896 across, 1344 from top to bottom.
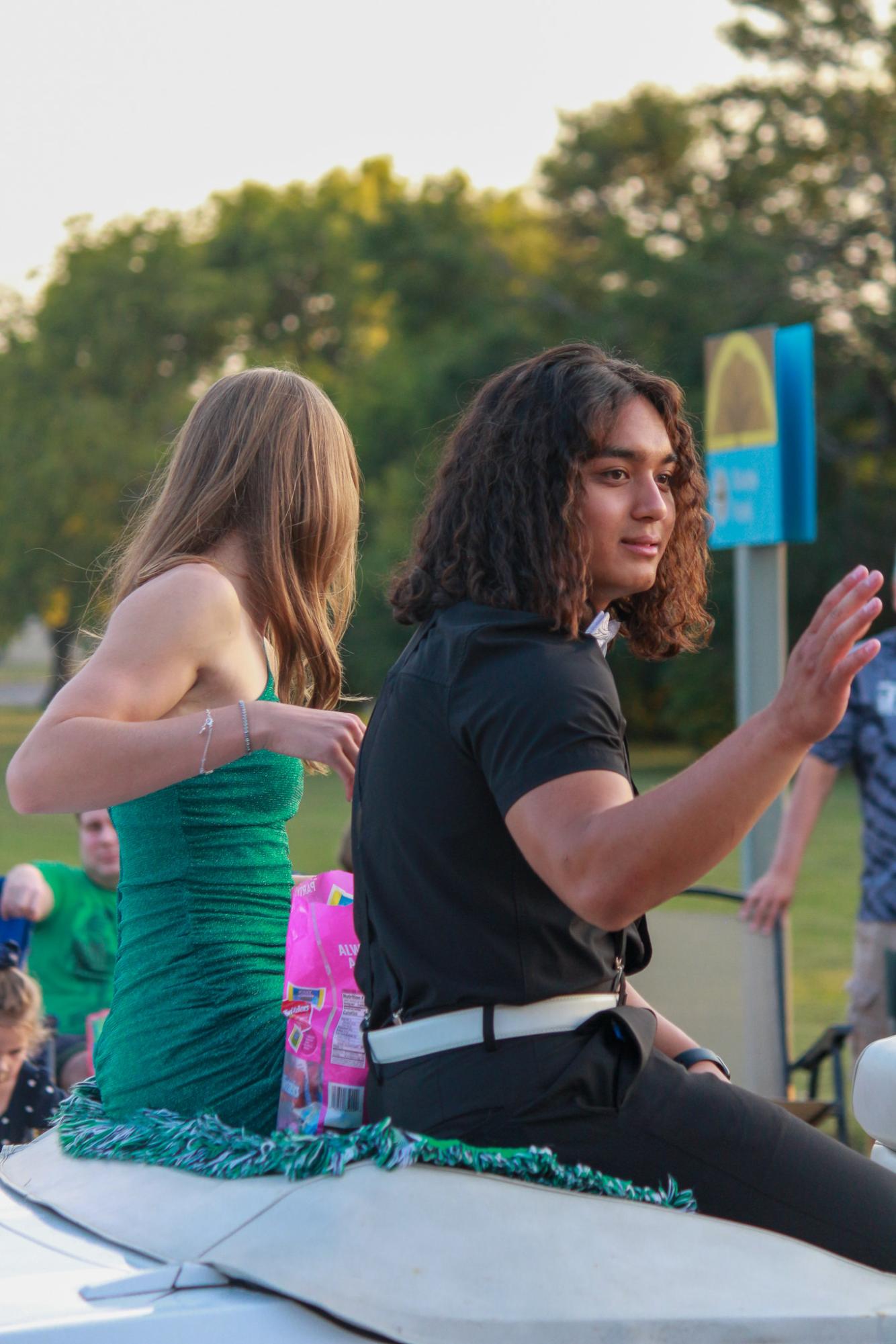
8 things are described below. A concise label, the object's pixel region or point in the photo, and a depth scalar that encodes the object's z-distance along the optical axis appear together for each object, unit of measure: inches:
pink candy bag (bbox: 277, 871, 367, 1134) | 163.3
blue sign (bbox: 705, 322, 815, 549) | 456.1
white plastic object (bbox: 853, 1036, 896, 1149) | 170.6
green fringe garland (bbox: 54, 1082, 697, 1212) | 142.8
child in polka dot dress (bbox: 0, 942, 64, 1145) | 328.8
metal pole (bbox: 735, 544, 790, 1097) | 471.8
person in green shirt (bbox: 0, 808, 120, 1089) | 408.2
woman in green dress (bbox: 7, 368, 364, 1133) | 171.2
